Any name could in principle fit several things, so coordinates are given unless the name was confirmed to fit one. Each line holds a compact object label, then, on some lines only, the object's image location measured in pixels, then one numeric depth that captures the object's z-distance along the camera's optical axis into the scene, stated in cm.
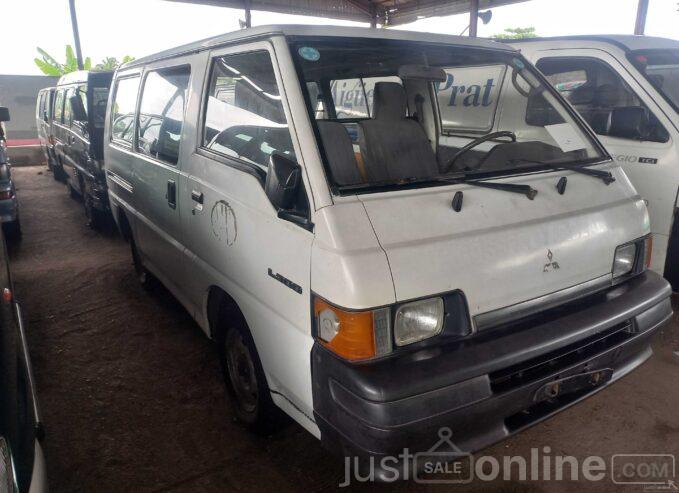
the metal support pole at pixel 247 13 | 1062
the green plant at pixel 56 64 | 1434
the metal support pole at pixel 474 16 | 973
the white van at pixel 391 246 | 163
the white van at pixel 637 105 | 357
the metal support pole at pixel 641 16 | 727
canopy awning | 1067
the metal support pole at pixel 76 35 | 1058
